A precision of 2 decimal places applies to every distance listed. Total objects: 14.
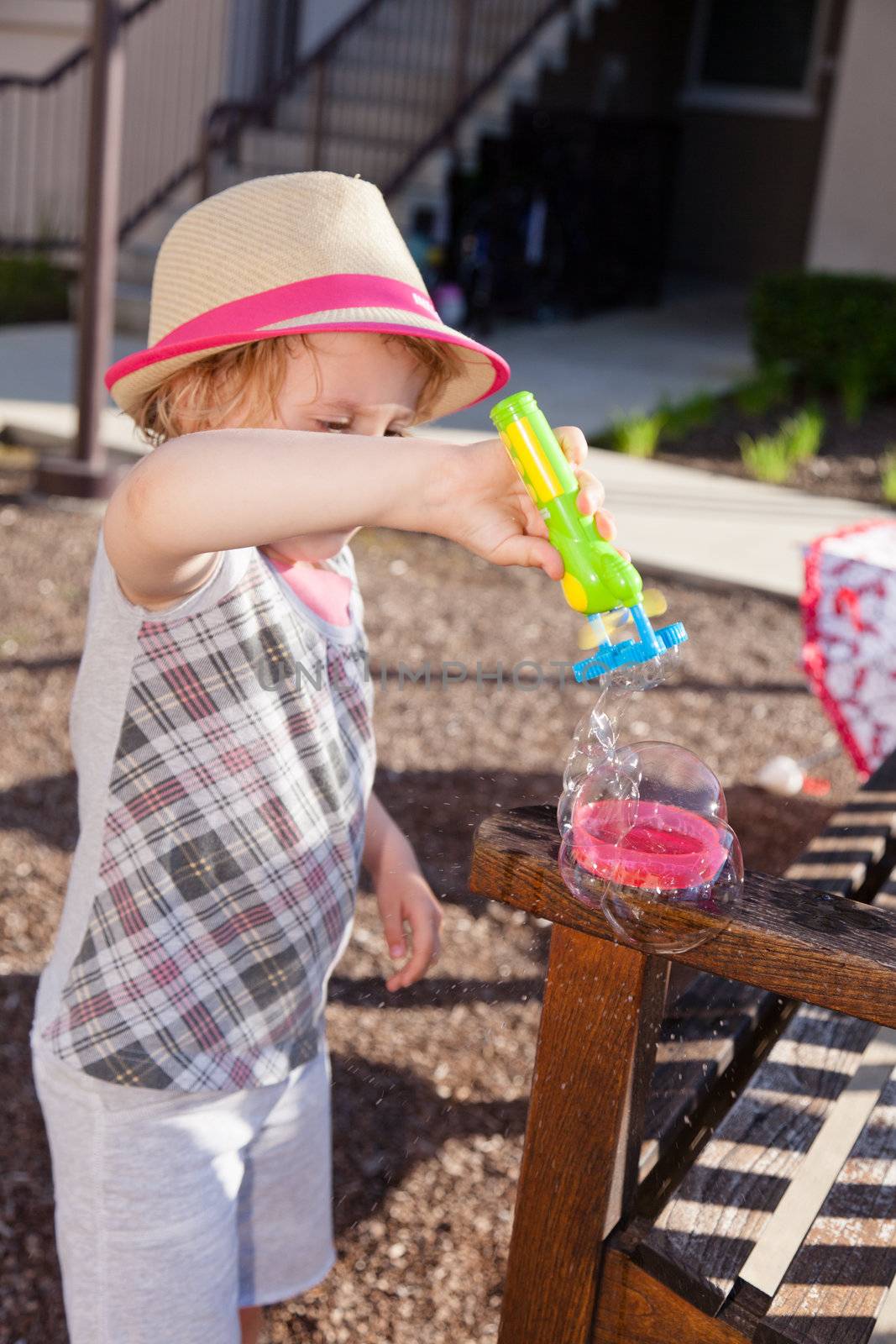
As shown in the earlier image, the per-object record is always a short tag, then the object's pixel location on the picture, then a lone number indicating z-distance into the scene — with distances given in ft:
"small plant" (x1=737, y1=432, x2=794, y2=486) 23.13
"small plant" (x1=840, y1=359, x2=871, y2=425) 27.89
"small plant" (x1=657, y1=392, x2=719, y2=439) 25.70
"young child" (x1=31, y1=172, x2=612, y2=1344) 5.04
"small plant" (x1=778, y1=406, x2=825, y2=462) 23.77
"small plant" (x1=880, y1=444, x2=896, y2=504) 21.90
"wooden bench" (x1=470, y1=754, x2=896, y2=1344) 4.46
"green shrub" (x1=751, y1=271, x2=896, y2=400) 29.50
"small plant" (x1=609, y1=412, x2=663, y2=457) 23.57
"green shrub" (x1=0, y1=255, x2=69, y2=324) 33.22
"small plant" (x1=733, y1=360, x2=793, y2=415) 27.73
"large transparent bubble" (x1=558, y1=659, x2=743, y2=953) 4.36
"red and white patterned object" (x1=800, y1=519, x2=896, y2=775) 11.05
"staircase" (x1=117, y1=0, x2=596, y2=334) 34.12
